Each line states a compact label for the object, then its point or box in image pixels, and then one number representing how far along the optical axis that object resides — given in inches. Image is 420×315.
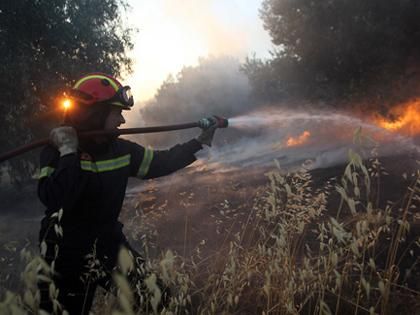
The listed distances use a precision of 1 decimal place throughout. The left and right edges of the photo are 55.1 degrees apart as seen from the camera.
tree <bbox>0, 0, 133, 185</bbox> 449.4
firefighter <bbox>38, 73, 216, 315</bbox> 113.3
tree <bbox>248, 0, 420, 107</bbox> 624.1
